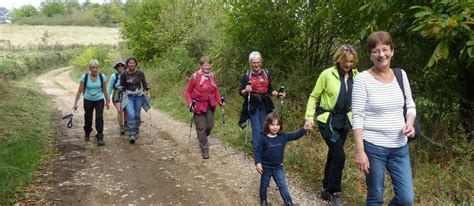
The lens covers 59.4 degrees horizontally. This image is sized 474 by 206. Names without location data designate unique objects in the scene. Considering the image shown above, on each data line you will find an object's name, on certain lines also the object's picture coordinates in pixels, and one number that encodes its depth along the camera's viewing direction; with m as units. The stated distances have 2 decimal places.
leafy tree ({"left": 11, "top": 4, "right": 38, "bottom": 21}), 120.93
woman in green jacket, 4.92
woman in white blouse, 3.55
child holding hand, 5.25
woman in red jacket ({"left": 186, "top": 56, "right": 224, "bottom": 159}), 7.73
